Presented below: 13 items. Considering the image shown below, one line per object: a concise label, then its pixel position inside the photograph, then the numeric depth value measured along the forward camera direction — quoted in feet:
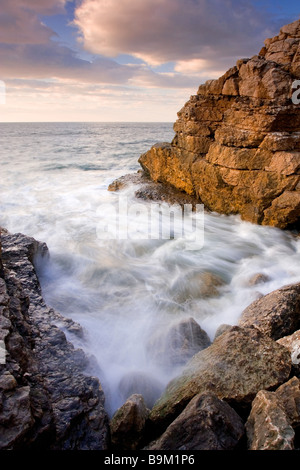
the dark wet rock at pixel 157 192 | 34.35
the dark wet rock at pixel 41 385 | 7.07
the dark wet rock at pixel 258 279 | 20.54
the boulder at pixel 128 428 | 8.71
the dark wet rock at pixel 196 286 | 19.98
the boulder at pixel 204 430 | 6.98
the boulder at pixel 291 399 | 7.47
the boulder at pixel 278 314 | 13.15
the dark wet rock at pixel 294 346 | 9.94
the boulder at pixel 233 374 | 9.07
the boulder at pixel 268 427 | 6.60
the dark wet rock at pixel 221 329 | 14.06
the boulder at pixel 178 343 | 14.20
